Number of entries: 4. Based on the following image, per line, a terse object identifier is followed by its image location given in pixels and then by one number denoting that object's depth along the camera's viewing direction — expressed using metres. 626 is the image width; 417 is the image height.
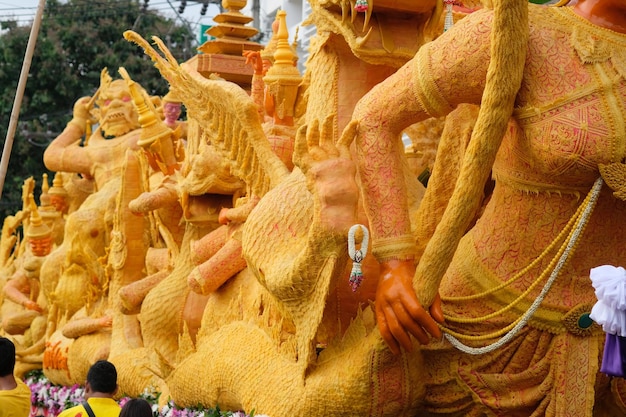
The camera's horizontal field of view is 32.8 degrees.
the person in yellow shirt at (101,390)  4.07
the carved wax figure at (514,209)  3.41
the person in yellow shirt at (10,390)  4.07
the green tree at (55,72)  16.92
